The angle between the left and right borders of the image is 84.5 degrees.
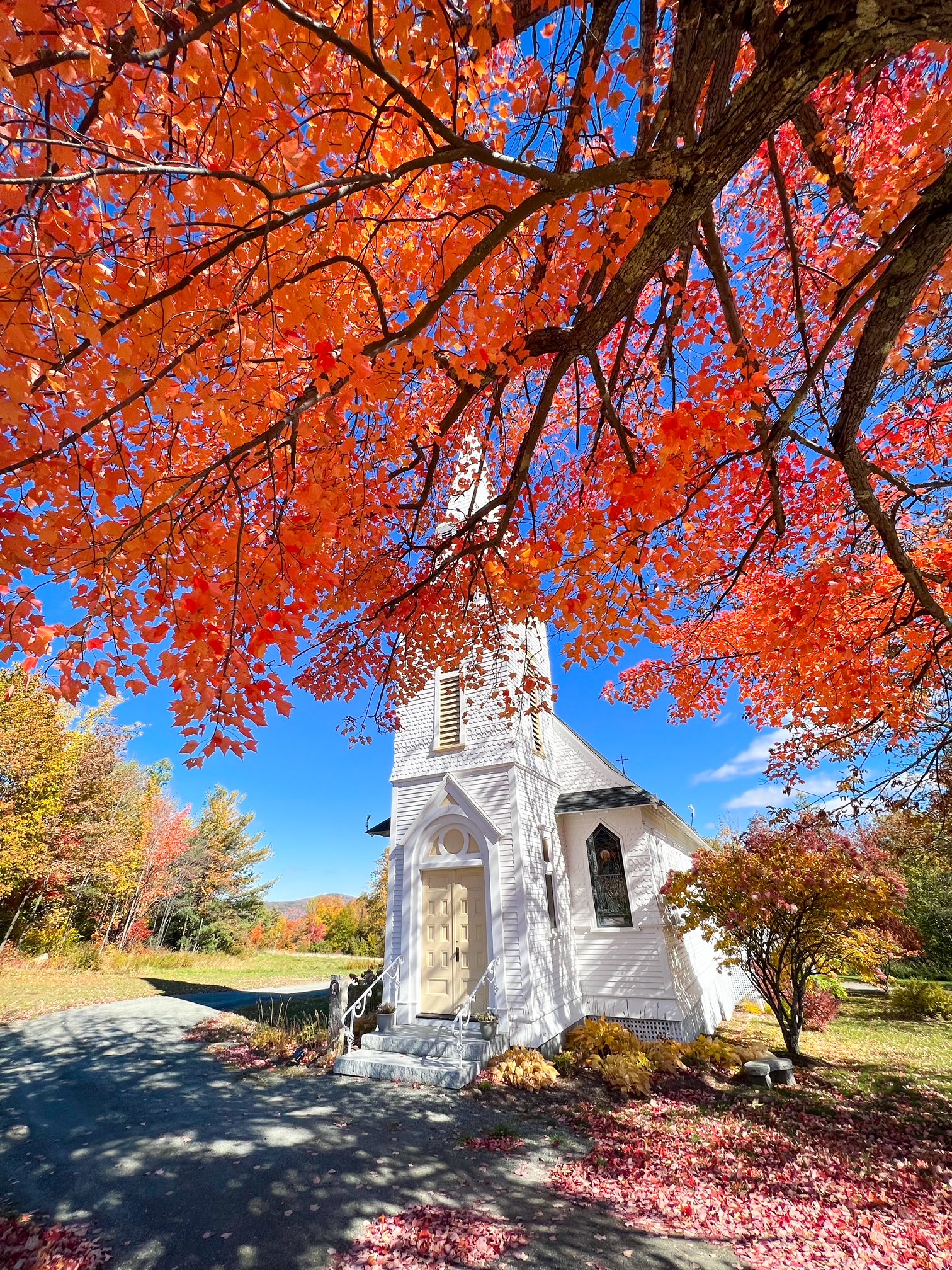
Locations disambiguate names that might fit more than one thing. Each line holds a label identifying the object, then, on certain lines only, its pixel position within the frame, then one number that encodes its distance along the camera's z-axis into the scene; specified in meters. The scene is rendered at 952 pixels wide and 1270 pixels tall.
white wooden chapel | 10.32
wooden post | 9.66
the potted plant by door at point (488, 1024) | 9.11
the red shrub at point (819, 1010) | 13.42
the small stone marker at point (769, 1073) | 8.83
